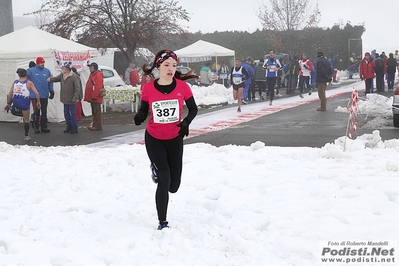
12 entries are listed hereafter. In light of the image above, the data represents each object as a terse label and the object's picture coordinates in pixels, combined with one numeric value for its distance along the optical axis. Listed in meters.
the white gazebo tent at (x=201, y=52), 32.09
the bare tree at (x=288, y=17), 50.97
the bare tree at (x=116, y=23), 29.70
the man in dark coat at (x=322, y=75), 19.31
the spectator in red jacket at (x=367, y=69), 27.47
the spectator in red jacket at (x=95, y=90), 15.84
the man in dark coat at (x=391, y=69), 30.31
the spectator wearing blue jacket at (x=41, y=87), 15.70
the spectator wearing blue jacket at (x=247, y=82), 23.51
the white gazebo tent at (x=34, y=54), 18.17
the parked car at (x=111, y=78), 25.97
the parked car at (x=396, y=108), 14.53
